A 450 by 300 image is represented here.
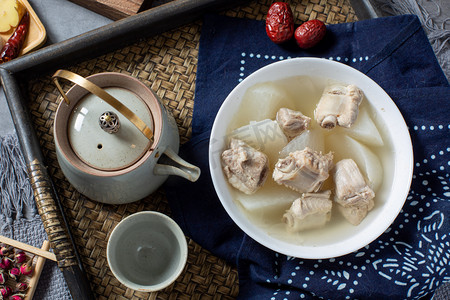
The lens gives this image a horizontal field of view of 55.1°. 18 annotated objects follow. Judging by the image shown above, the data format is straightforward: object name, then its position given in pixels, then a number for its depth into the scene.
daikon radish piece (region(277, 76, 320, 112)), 1.18
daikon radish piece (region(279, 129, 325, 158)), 1.12
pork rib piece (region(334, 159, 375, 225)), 1.07
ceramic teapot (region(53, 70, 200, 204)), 1.02
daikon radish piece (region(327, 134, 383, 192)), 1.13
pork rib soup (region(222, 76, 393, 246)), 1.09
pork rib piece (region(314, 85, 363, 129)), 1.11
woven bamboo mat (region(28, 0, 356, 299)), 1.22
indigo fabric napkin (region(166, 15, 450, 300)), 1.16
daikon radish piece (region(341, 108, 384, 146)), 1.14
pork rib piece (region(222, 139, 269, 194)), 1.06
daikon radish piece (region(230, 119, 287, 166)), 1.12
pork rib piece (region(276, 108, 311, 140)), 1.11
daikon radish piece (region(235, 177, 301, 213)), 1.12
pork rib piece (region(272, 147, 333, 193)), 1.05
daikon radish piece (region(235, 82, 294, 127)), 1.15
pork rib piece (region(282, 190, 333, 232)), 1.08
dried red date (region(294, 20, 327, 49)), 1.24
